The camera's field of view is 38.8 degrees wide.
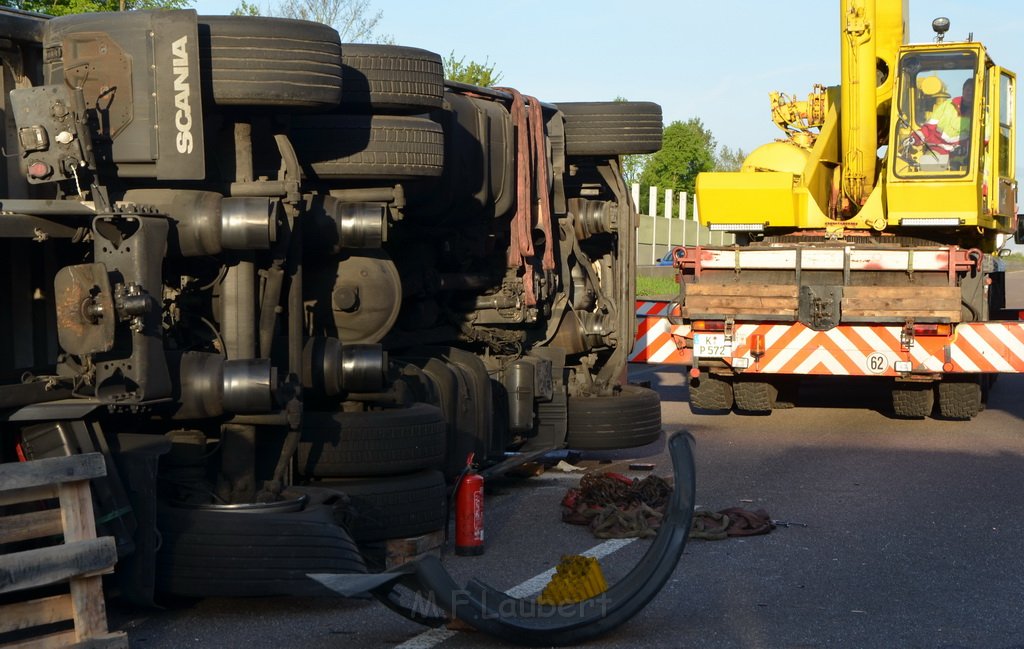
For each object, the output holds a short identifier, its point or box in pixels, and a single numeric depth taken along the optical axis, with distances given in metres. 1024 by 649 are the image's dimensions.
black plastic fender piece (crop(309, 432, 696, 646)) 5.38
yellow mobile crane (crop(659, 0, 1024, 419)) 12.55
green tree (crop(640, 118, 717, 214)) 60.34
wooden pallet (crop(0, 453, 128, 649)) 5.00
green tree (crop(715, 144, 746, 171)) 77.81
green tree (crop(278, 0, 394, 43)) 31.34
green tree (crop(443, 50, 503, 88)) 30.36
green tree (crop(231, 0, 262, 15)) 31.83
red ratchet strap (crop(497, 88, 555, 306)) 9.51
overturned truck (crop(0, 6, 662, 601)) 5.80
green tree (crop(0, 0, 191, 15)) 20.83
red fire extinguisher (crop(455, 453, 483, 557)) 7.29
